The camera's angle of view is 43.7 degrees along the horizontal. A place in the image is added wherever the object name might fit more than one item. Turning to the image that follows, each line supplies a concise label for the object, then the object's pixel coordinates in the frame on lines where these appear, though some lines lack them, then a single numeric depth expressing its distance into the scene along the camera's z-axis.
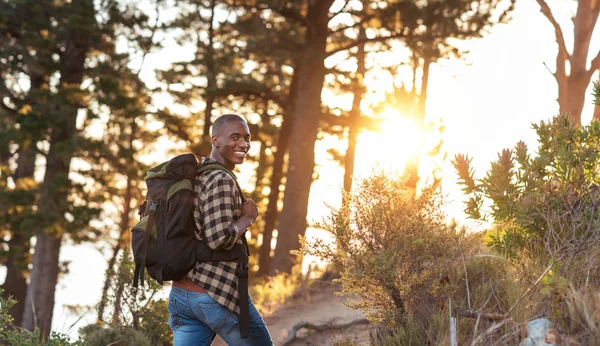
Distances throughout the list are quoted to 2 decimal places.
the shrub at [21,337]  6.25
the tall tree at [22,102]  19.33
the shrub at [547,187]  6.22
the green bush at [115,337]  8.24
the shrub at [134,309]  8.82
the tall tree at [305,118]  18.02
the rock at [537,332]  4.89
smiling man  4.16
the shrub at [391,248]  6.11
